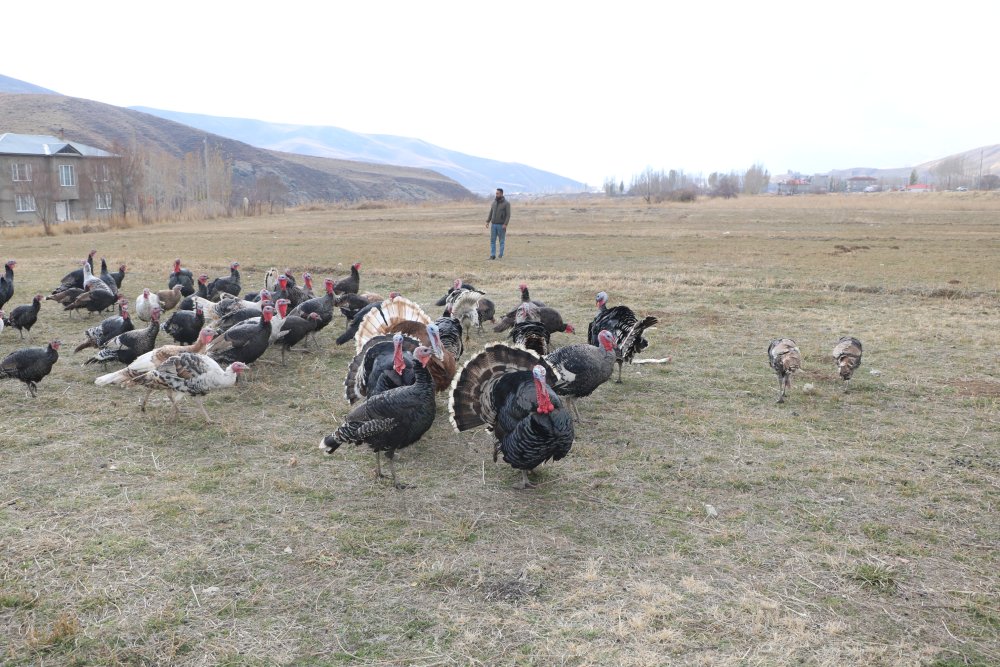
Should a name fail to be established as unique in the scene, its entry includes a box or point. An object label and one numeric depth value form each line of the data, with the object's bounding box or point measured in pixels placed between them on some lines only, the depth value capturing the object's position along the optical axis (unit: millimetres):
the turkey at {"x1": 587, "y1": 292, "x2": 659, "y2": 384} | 8789
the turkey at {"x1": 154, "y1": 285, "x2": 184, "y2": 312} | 13180
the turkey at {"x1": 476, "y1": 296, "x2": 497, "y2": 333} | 11461
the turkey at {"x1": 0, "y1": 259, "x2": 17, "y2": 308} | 12805
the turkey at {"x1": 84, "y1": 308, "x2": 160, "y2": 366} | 8953
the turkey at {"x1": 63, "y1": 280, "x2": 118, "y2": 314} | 12164
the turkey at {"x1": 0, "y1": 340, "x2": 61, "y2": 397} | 7746
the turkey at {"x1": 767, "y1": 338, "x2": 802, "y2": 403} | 7867
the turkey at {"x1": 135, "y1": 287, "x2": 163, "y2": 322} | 11742
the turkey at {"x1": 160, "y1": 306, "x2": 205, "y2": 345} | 10055
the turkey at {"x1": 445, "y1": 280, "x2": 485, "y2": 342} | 11417
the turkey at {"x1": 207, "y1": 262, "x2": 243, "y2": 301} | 13155
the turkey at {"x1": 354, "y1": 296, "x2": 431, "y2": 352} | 8305
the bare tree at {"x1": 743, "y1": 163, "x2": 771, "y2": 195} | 120775
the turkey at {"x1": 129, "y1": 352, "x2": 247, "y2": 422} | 7258
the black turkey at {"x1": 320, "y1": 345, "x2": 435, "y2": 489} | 5793
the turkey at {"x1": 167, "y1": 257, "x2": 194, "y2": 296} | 13664
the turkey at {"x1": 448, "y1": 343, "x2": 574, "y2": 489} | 5570
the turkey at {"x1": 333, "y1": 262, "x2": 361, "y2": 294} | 13762
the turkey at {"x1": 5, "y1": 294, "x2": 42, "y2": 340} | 10641
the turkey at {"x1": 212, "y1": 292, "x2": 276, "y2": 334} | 9836
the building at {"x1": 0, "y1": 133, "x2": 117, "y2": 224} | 49250
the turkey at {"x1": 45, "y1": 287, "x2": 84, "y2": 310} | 12352
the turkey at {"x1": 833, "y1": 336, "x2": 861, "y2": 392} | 8297
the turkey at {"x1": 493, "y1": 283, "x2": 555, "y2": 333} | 10581
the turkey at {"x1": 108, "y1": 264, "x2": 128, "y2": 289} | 14981
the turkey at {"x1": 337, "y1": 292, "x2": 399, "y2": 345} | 10164
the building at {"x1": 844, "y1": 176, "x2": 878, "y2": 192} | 186750
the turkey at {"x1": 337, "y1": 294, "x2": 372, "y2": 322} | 11812
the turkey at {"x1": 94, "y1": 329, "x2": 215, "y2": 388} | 7441
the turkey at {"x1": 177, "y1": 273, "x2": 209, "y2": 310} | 13002
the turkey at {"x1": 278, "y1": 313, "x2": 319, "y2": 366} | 9648
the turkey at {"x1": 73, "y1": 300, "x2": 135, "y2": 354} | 9703
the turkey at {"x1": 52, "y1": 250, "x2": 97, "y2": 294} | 13859
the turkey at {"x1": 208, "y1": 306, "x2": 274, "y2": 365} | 8549
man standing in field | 20344
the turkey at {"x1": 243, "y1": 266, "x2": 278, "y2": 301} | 13328
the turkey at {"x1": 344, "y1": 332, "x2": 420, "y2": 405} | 6645
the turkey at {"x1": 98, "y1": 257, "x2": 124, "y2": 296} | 13617
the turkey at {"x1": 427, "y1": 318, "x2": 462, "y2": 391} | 6965
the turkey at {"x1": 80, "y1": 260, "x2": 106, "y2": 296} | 12698
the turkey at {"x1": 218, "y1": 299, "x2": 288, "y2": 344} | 9418
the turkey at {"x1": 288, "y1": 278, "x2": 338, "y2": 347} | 10445
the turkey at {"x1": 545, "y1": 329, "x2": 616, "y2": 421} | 7145
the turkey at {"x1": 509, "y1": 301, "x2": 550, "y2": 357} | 8383
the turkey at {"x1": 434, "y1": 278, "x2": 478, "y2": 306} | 12198
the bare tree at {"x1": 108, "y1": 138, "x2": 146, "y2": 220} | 47594
